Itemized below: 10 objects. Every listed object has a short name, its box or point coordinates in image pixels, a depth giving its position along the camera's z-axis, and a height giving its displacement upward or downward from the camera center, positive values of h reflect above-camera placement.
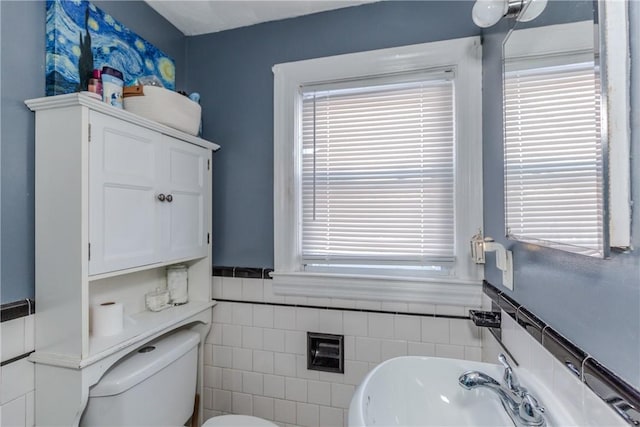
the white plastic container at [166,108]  1.31 +0.47
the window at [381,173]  1.42 +0.20
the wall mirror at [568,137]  0.51 +0.16
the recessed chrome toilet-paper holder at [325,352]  1.55 -0.67
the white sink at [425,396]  0.85 -0.52
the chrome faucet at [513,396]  0.65 -0.41
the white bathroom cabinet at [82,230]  1.04 -0.05
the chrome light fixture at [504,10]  0.85 +0.59
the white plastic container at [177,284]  1.62 -0.34
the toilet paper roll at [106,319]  1.19 -0.39
